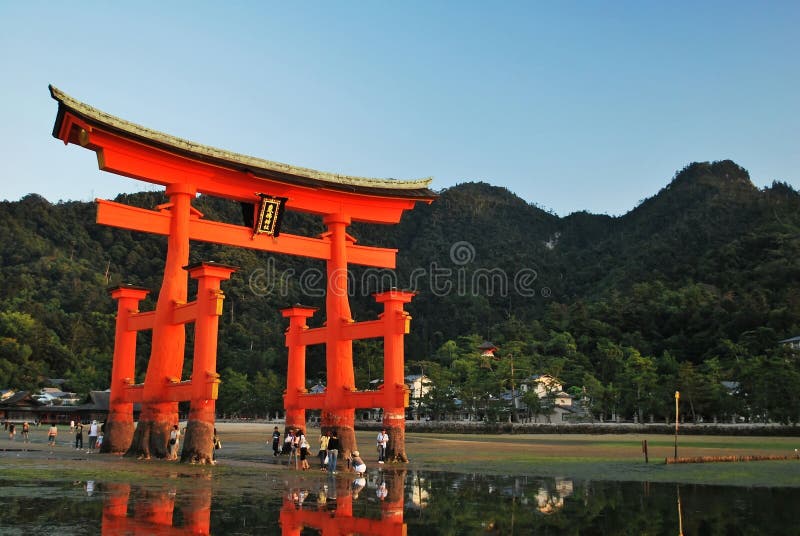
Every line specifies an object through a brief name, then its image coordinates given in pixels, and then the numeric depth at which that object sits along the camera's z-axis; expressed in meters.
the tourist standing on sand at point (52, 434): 34.99
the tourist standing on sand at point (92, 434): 29.45
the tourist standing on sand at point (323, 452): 23.52
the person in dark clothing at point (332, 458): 21.08
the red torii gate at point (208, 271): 22.77
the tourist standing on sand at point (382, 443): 26.07
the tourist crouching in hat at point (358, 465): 20.95
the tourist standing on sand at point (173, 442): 23.62
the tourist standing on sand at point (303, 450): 22.59
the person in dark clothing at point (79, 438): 30.76
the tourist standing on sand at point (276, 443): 29.52
